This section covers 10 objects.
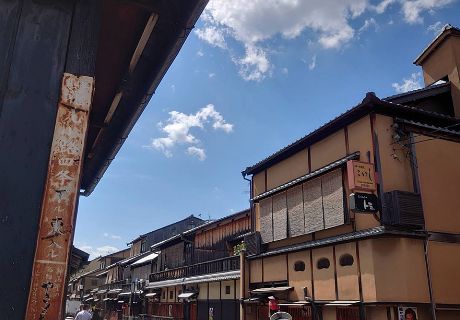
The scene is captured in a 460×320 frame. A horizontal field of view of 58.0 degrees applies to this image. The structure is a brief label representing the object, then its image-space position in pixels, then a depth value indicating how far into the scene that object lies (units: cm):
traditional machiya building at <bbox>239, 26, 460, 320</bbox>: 1284
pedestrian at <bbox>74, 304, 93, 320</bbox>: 1555
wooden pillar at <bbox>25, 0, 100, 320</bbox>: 305
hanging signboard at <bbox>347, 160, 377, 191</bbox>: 1308
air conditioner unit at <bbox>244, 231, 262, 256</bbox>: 1983
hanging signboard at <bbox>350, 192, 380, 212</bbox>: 1279
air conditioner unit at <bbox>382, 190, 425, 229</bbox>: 1285
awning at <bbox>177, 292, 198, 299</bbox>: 2764
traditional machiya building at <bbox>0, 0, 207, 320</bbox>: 304
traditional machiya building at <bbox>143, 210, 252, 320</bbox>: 2367
